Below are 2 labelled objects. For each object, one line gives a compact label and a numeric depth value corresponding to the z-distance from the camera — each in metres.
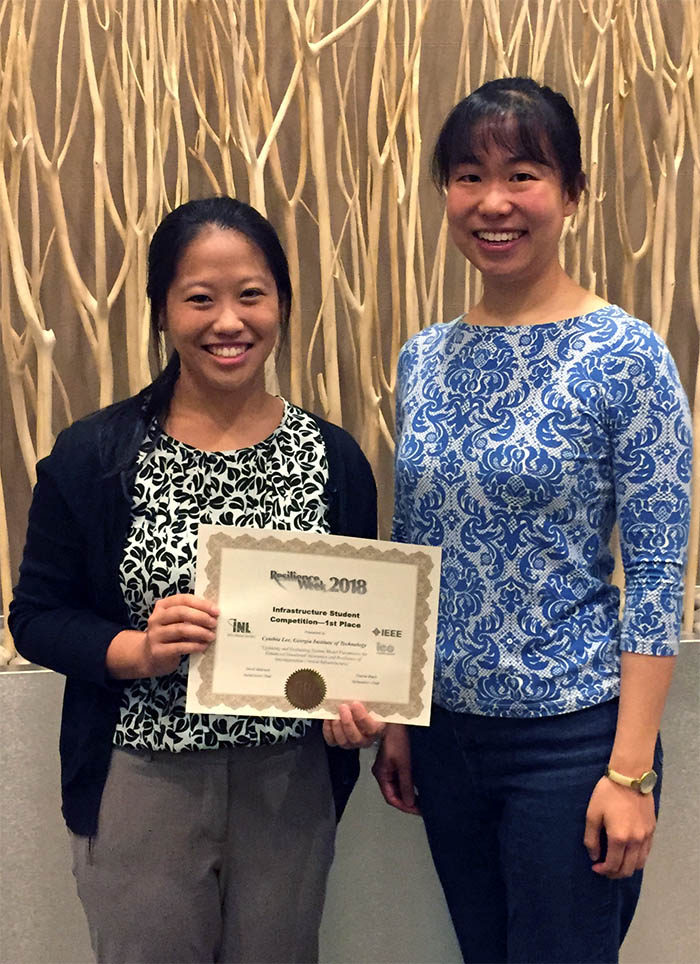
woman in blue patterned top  0.88
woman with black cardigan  0.93
